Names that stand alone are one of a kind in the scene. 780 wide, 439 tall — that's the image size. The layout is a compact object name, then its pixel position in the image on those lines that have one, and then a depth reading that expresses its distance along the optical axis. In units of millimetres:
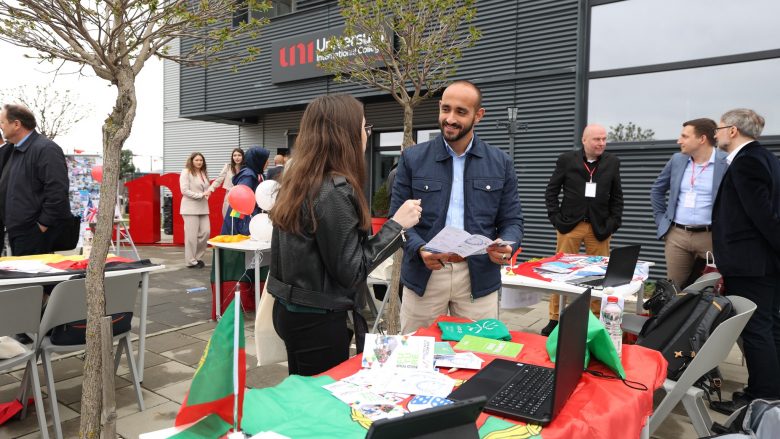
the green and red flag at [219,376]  1213
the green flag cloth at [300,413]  1293
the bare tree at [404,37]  3891
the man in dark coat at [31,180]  4109
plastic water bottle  1923
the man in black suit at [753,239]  3031
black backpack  2645
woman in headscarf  5457
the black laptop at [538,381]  1352
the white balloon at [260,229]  5191
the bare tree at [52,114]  19172
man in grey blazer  4078
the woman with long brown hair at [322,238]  1788
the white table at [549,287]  3137
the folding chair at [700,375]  2229
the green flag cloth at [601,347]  1741
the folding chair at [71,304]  2777
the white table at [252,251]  4949
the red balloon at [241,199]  5570
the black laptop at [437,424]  875
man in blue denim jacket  2557
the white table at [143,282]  3154
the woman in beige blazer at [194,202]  8305
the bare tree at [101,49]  1990
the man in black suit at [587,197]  4660
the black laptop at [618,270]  3143
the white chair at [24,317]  2557
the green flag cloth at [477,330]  2119
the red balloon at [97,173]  9297
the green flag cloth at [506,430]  1291
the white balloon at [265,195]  5154
